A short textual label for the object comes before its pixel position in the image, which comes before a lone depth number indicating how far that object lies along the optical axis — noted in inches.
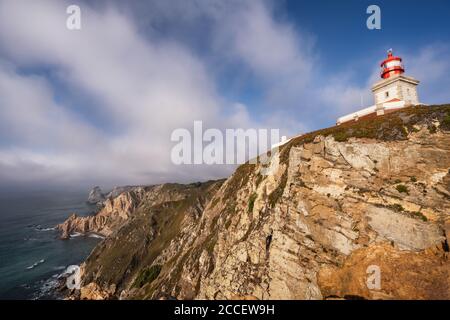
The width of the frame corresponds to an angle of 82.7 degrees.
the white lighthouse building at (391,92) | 1113.4
